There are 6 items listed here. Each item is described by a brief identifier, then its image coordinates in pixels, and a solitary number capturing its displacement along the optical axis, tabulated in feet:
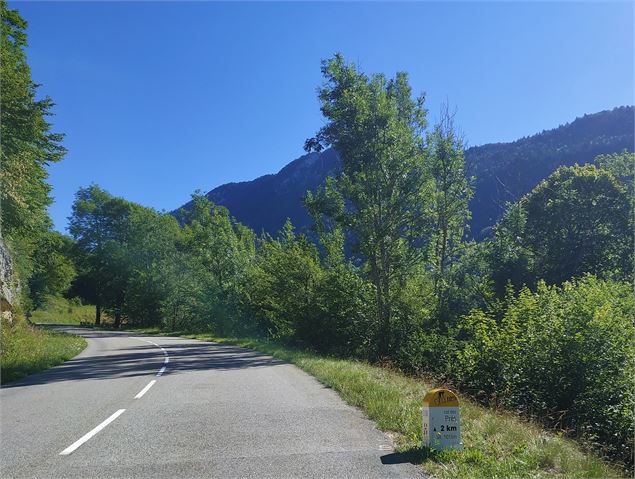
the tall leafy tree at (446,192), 94.07
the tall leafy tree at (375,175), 79.61
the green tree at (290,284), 92.79
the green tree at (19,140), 66.95
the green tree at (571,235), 103.81
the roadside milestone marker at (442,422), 19.29
